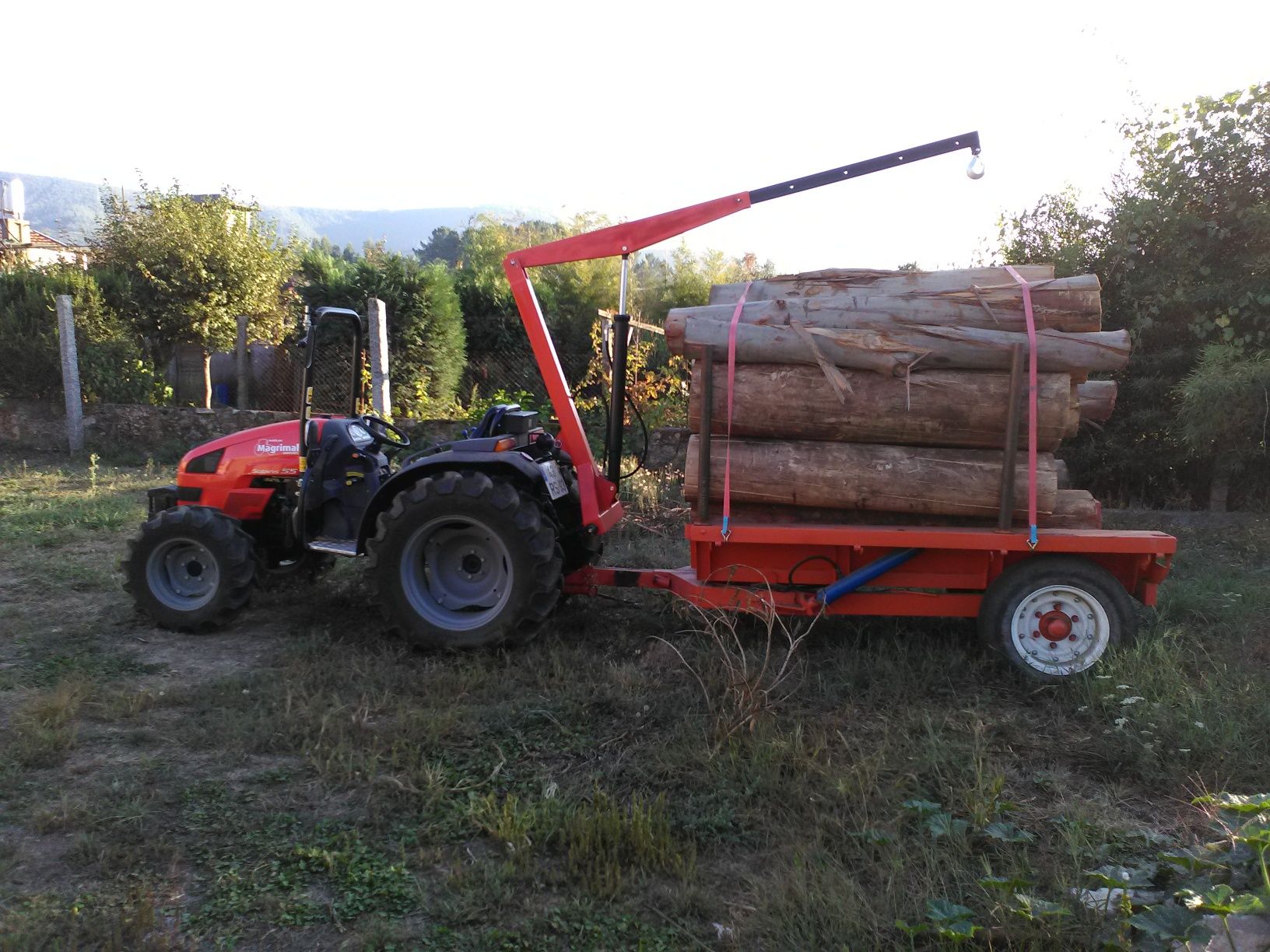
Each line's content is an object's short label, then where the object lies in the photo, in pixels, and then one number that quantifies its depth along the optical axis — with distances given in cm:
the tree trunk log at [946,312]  469
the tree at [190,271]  1455
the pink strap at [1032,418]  454
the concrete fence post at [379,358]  998
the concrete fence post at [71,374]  1207
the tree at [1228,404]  713
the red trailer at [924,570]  464
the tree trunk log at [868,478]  469
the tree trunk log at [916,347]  458
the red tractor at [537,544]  469
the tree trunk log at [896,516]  490
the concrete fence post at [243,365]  1295
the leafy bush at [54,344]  1244
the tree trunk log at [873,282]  489
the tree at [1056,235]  888
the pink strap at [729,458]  473
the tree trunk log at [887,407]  464
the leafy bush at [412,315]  1252
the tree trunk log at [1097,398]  557
